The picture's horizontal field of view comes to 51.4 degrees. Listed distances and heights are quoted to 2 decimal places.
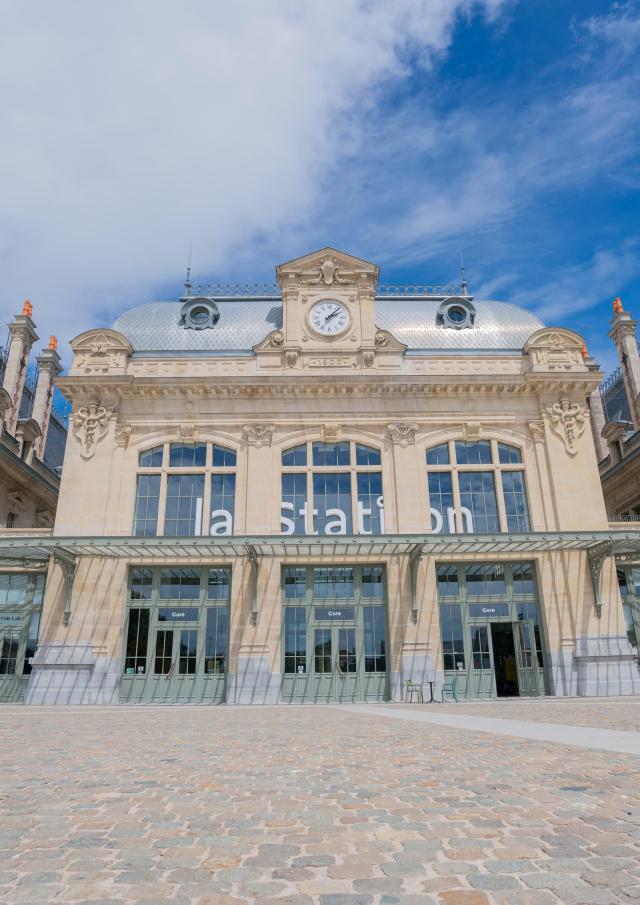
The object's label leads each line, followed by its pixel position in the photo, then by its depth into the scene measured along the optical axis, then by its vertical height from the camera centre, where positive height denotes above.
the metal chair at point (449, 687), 23.79 -0.16
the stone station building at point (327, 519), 25.02 +6.31
